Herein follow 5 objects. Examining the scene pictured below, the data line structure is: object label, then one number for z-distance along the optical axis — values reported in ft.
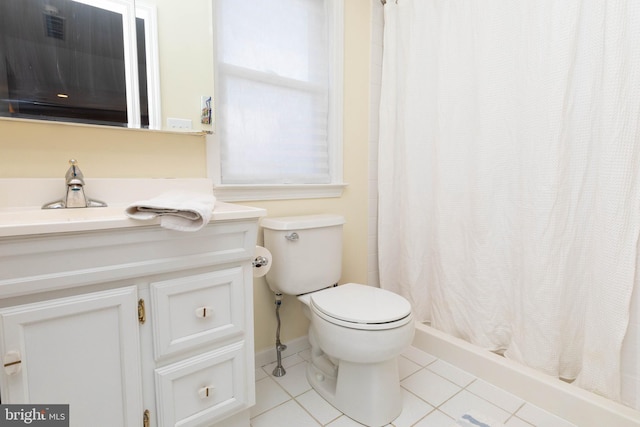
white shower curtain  3.63
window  4.74
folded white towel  2.66
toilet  3.76
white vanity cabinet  2.37
